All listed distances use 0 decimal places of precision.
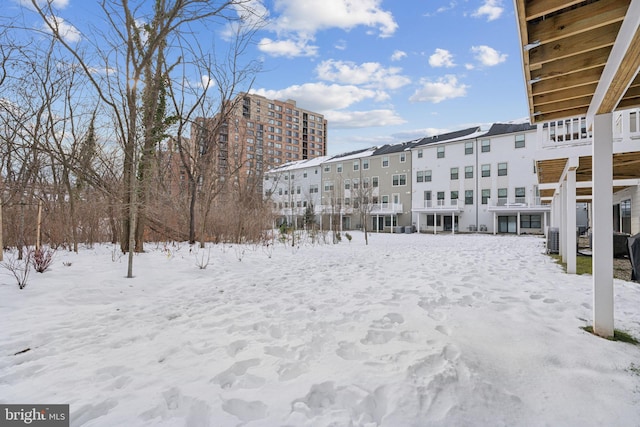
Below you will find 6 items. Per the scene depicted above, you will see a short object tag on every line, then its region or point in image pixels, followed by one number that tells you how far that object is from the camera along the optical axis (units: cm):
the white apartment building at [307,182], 3762
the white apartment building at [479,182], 2534
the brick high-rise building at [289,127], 6731
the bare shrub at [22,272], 466
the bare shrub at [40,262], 557
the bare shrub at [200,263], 693
